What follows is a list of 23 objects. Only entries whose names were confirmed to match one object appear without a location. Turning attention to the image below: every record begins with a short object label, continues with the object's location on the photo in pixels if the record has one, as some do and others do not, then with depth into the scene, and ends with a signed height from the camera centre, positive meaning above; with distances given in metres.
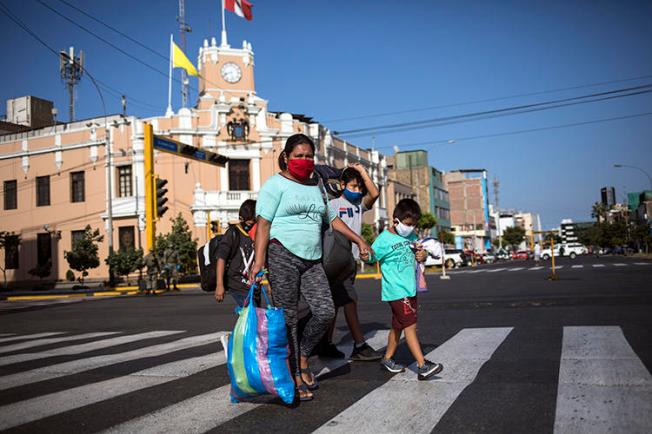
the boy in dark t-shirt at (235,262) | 5.40 -0.08
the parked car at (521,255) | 77.38 -1.96
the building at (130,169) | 35.94 +5.67
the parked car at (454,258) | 41.34 -1.03
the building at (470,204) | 107.05 +7.22
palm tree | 109.51 +5.06
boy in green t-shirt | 4.70 -0.18
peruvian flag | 32.06 +13.59
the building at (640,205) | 89.56 +4.97
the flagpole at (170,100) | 36.41 +10.00
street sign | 21.97 +4.28
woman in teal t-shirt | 4.18 +0.02
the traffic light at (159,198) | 20.19 +2.04
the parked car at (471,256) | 50.36 -1.17
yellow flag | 33.41 +11.11
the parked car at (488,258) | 64.80 -1.80
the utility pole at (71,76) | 44.25 +14.13
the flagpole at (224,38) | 38.25 +14.27
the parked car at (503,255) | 86.05 -2.05
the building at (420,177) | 75.25 +8.92
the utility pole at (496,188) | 126.35 +11.68
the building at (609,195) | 88.25 +6.97
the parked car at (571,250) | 66.53 -1.50
